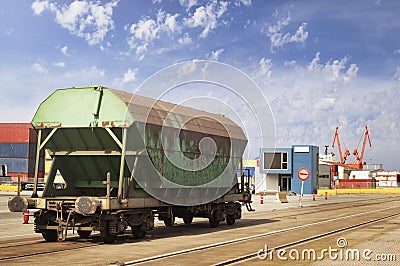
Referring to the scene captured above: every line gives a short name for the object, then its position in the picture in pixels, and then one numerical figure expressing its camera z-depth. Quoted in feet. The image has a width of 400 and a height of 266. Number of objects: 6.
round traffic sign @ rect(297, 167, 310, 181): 115.02
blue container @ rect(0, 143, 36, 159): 297.12
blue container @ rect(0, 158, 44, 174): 299.38
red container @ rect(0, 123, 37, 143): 299.79
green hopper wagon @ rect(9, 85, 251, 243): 46.98
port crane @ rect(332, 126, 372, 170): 517.35
